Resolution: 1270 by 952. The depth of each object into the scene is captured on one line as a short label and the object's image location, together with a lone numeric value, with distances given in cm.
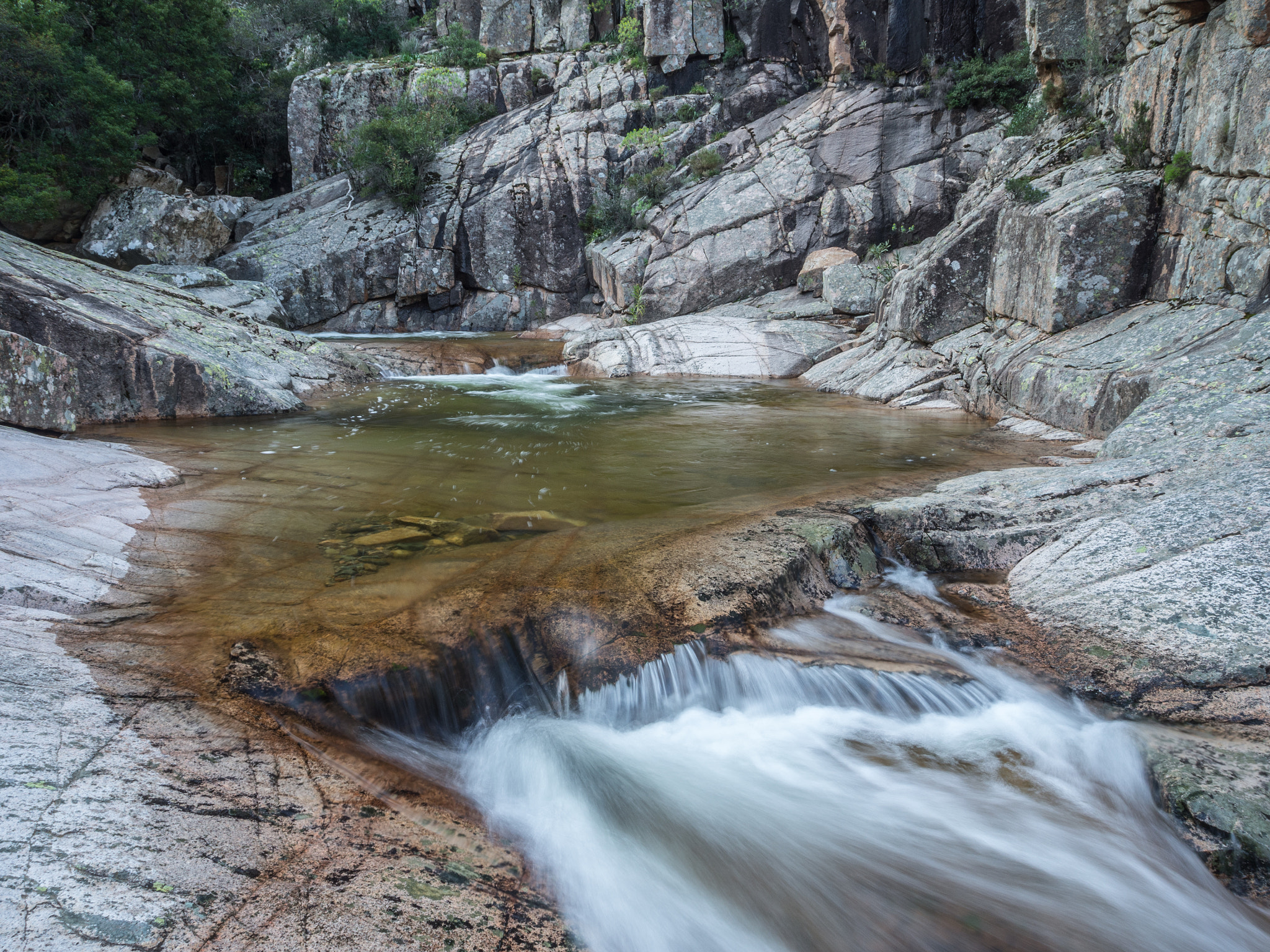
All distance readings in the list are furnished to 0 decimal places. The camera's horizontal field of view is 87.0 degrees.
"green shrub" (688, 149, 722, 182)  1922
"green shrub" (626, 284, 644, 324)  1767
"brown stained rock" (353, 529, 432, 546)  445
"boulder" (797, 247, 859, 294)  1602
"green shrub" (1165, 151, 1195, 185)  753
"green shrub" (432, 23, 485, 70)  2545
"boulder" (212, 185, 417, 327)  2083
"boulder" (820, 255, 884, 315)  1454
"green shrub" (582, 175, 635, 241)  2042
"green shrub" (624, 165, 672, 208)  1969
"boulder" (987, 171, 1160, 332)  798
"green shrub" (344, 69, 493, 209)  2180
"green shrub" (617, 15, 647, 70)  2289
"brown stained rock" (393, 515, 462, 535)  475
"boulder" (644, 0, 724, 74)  2153
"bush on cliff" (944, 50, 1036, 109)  1739
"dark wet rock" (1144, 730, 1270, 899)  235
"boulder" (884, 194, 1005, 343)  1044
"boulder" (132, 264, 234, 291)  1538
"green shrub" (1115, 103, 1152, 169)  831
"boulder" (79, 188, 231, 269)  1873
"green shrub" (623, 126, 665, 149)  2112
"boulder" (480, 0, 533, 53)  2703
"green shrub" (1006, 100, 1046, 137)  1262
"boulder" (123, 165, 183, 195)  2000
